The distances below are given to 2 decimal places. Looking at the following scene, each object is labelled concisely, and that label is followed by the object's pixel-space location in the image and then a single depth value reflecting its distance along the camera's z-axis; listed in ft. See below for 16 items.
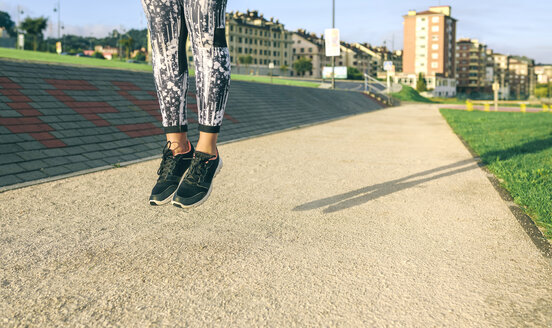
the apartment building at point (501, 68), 541.83
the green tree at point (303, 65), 366.84
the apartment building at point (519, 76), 616.80
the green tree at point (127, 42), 280.63
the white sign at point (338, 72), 165.07
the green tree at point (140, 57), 299.50
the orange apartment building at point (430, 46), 357.00
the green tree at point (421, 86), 294.66
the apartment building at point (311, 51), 405.39
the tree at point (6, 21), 427.00
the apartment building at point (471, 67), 458.50
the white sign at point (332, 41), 102.14
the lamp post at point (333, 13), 111.75
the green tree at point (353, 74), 307.99
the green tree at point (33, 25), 252.21
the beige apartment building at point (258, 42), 339.36
